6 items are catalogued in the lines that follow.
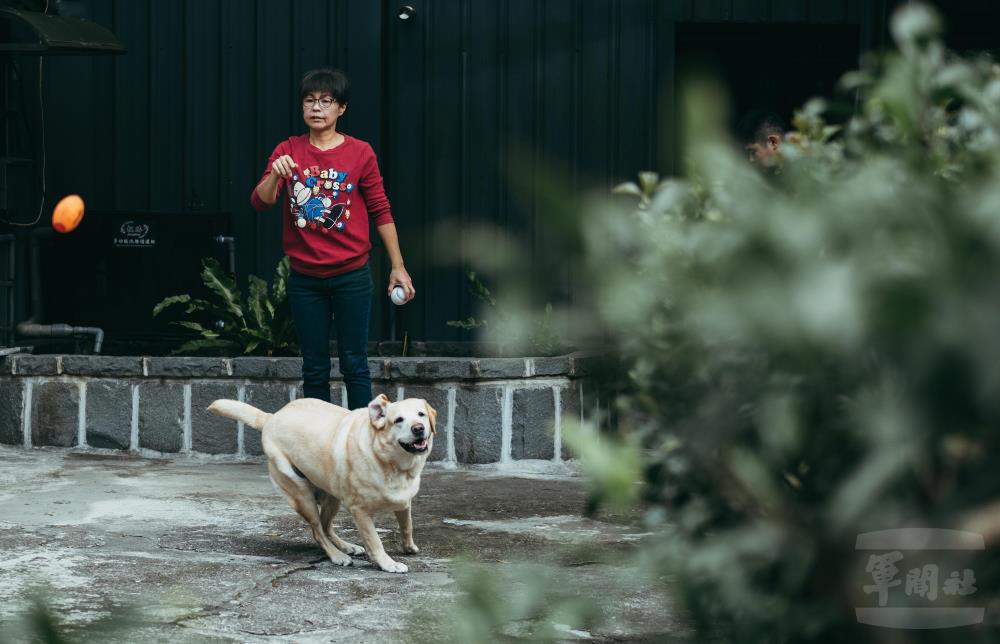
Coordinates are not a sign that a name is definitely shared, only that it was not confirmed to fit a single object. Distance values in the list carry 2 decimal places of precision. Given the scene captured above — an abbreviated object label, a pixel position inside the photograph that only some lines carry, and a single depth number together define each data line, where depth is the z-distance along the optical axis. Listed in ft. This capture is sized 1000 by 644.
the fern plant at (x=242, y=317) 27.61
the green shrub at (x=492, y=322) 26.27
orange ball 29.66
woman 21.04
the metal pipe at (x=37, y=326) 30.27
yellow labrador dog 17.20
